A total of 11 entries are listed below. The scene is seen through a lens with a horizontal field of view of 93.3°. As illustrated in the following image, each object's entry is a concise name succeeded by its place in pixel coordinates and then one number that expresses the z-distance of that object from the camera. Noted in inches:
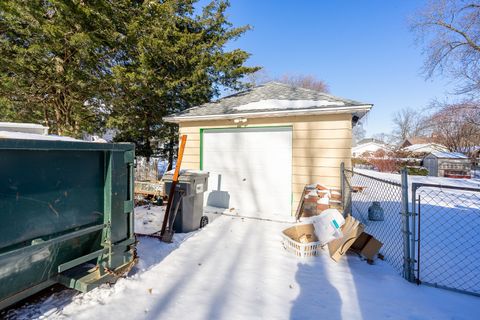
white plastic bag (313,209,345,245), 137.6
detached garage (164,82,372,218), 206.1
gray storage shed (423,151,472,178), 622.5
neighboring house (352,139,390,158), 1809.9
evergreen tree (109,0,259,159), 305.6
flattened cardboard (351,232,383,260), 131.3
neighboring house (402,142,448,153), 1028.1
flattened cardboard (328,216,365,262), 128.5
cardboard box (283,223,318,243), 152.5
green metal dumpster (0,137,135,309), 66.0
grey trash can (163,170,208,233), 165.0
